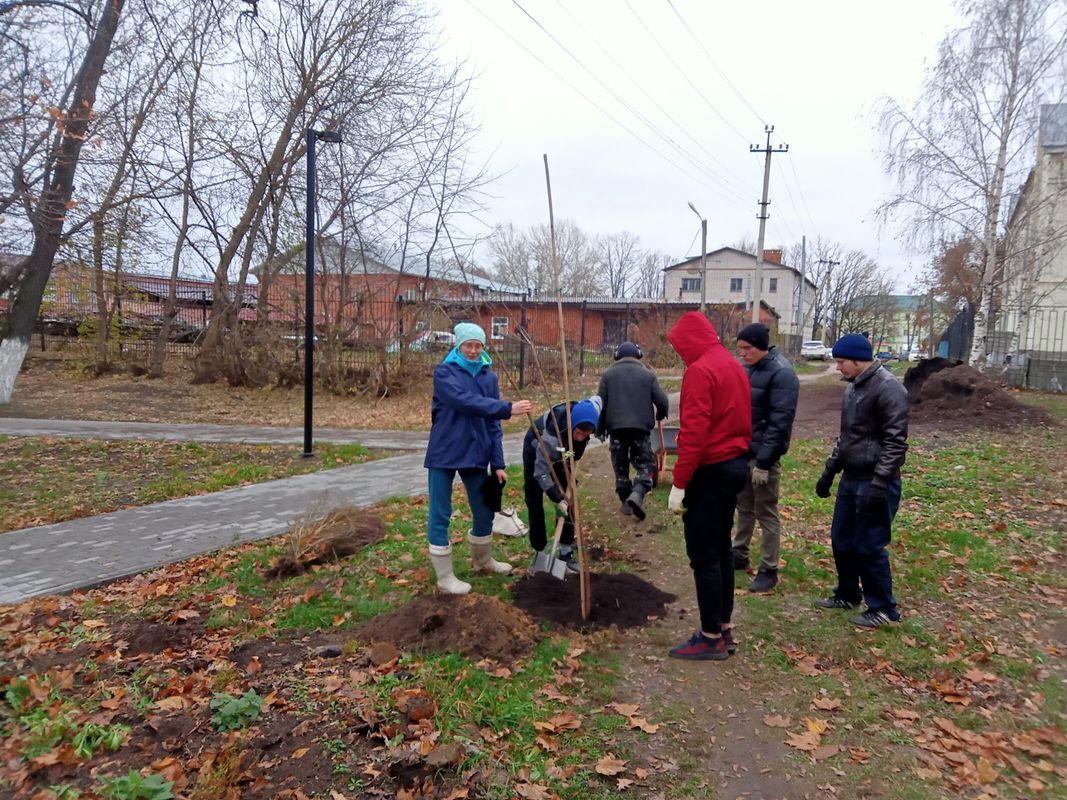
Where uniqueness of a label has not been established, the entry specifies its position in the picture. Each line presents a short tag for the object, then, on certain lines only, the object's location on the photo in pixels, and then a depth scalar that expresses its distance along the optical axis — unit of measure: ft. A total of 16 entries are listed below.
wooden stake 13.10
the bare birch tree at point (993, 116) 55.67
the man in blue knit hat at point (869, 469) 13.60
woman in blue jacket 14.56
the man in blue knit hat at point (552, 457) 15.78
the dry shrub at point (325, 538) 17.48
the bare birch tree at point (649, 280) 239.50
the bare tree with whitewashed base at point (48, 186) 29.55
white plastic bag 19.83
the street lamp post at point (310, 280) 29.40
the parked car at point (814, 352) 155.94
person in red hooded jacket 12.07
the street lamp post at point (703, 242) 89.91
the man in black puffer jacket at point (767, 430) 15.31
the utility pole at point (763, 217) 80.02
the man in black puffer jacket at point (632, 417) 20.51
